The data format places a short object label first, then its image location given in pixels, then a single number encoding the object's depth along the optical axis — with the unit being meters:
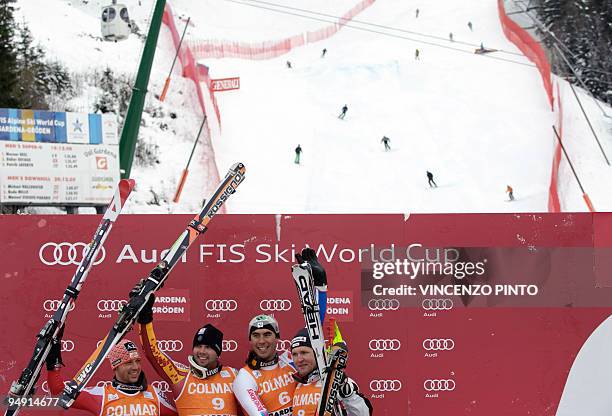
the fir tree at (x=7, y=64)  35.66
